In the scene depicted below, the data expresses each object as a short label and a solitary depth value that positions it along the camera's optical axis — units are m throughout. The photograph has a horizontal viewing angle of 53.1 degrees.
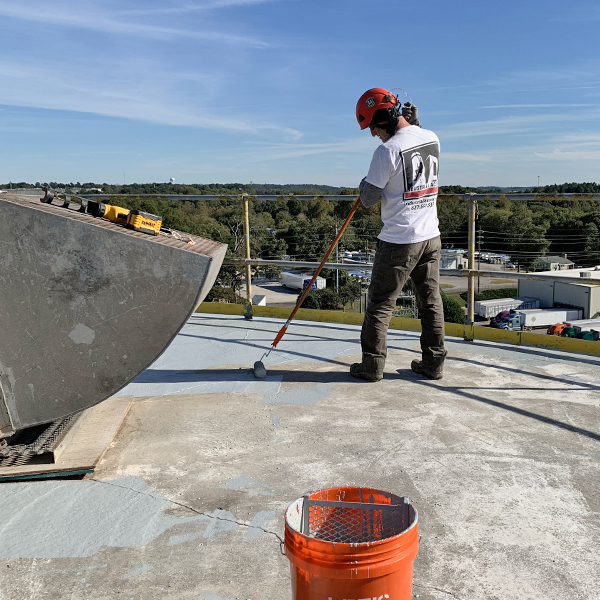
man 4.04
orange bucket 1.47
